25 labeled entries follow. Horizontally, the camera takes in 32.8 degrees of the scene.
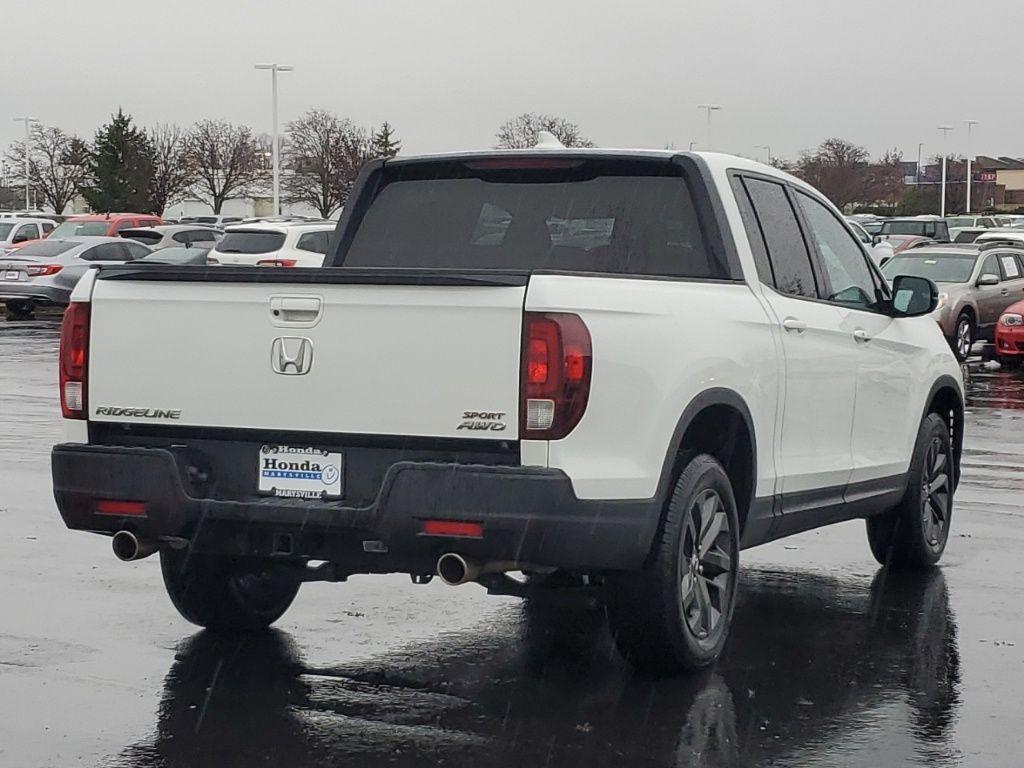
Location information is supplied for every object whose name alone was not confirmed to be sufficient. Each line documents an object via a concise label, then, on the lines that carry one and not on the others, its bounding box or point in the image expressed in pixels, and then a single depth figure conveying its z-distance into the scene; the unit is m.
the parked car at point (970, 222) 62.26
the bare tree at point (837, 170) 93.31
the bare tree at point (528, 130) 90.12
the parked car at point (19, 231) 40.09
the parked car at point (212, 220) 59.41
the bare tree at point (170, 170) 89.12
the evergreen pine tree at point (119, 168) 83.88
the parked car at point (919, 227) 48.81
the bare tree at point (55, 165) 94.75
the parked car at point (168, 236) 39.16
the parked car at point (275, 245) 27.64
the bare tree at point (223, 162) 98.00
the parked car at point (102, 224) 40.69
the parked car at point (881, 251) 32.03
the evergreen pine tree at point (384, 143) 93.19
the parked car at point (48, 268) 32.91
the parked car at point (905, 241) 42.78
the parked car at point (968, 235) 43.84
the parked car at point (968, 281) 24.72
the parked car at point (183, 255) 31.08
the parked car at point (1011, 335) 22.56
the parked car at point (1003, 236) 36.34
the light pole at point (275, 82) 68.09
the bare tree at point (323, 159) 88.25
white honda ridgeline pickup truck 5.55
